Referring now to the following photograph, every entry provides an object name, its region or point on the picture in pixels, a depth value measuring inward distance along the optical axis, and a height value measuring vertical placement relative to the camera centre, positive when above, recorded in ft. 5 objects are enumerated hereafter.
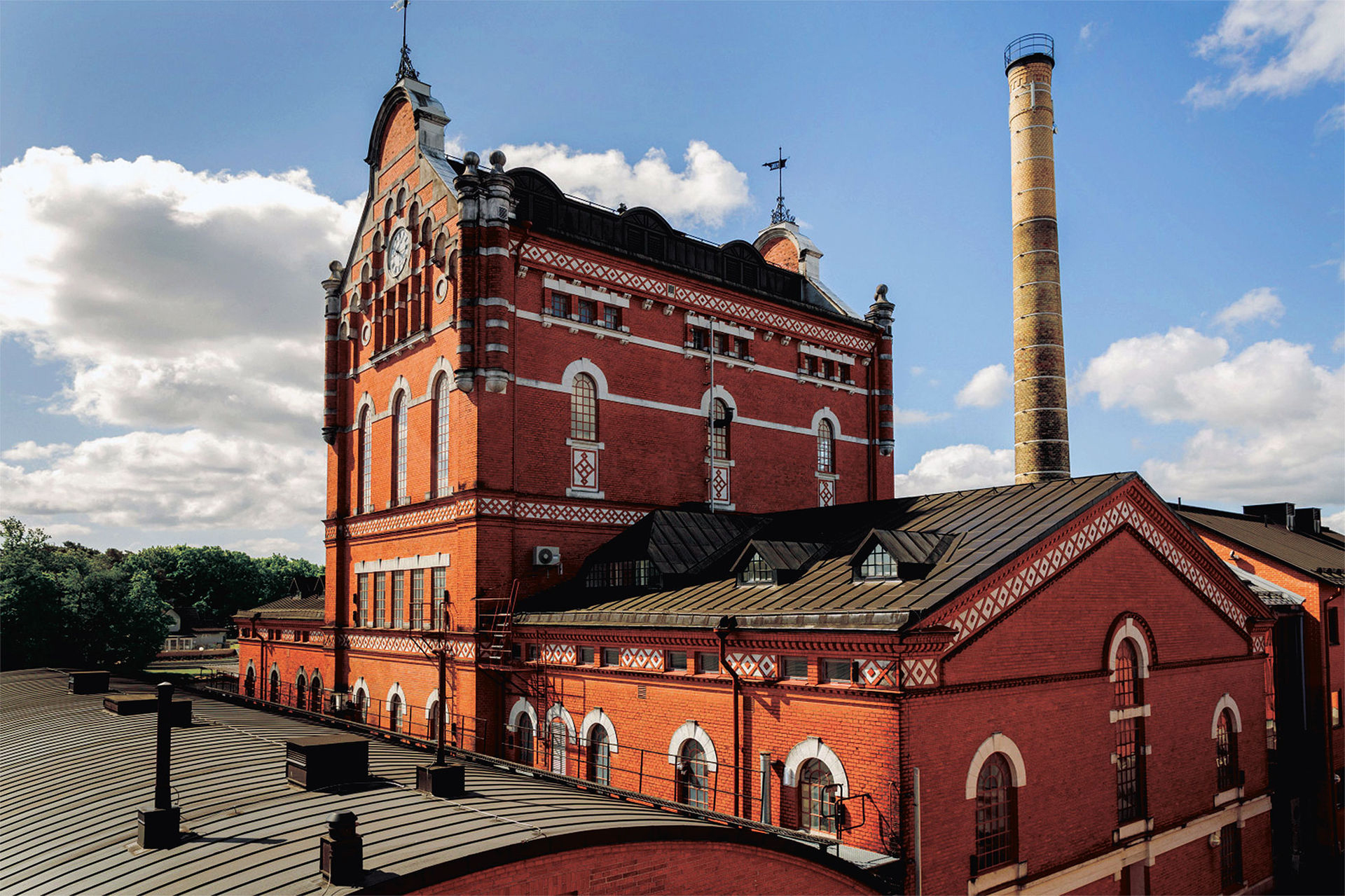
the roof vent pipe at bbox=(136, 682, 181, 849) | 42.11 -12.50
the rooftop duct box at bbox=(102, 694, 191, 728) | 69.56 -13.38
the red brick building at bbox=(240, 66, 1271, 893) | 59.82 -3.26
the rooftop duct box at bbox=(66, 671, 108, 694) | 98.89 -14.85
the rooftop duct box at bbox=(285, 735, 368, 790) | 49.26 -11.66
